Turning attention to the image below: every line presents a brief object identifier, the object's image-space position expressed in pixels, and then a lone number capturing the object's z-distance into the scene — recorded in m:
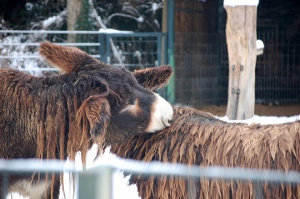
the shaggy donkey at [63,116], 7.64
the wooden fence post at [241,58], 16.27
